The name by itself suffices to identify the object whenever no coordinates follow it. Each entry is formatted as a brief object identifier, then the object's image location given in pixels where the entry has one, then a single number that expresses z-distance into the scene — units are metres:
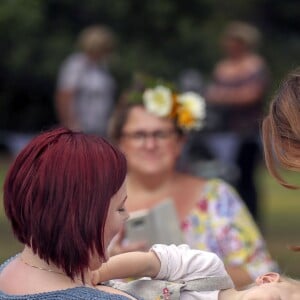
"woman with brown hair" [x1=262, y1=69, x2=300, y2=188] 4.01
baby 3.99
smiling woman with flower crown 6.94
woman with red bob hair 3.76
